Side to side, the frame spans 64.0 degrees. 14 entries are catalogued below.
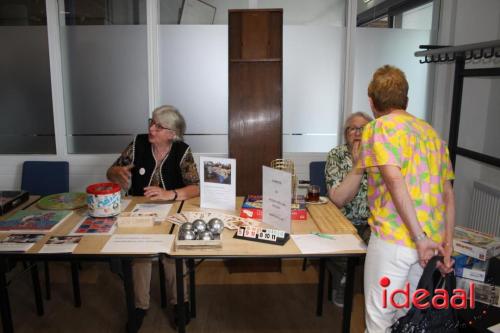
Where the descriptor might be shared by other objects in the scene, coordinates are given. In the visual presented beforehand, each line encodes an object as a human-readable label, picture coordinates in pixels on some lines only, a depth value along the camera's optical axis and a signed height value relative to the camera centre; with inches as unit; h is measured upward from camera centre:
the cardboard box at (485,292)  76.4 -36.8
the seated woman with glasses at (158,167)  94.3 -17.1
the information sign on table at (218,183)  81.6 -17.7
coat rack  85.4 +5.5
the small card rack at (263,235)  68.6 -23.7
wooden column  114.3 +2.0
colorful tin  76.5 -19.8
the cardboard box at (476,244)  78.6 -28.9
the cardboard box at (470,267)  79.0 -33.2
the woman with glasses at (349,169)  95.2 -17.7
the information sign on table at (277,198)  69.4 -18.0
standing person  55.2 -13.2
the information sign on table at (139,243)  64.6 -24.3
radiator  109.0 -30.7
